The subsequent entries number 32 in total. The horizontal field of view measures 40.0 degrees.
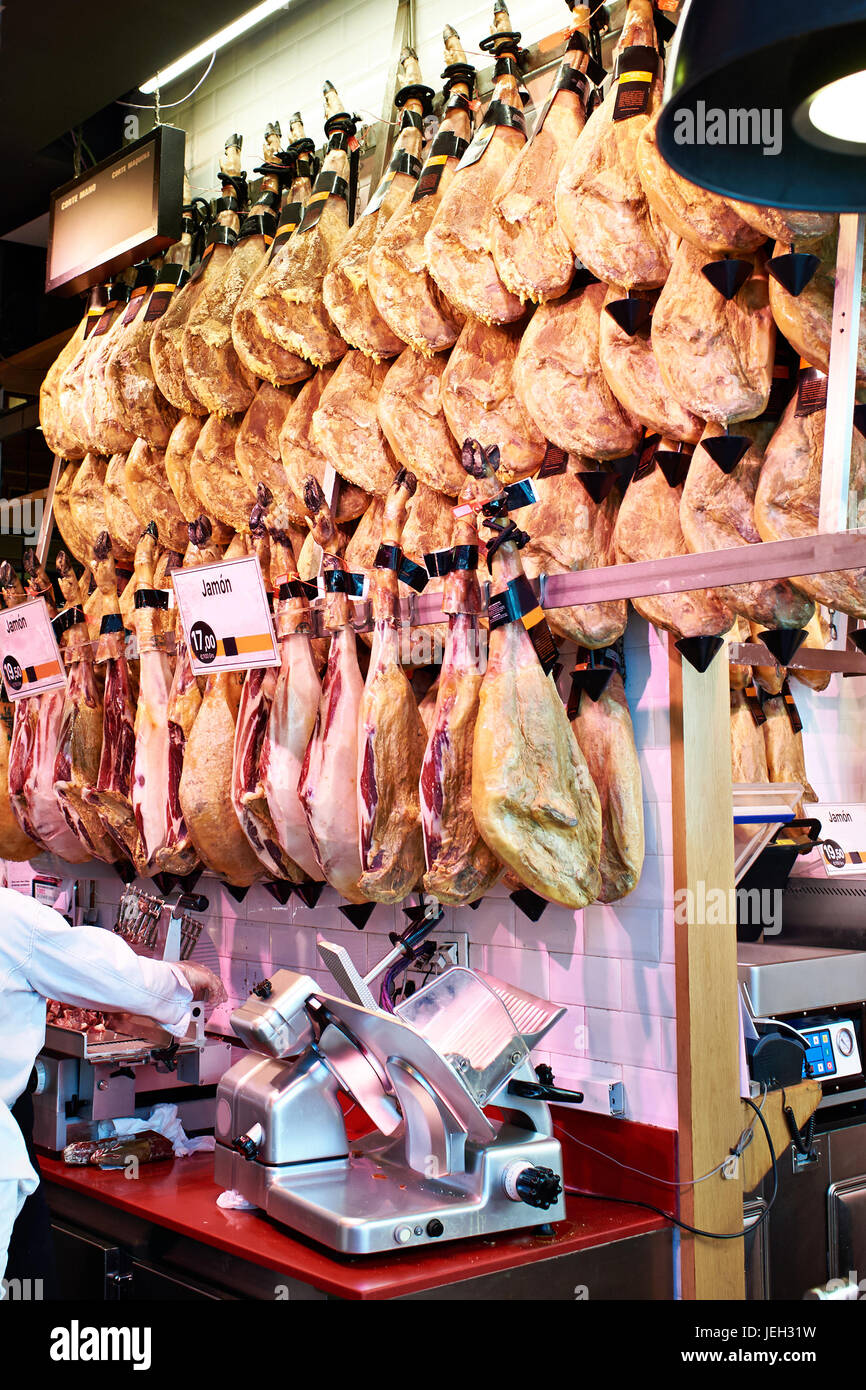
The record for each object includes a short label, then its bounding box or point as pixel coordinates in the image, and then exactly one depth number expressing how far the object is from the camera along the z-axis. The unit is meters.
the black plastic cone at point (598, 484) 3.26
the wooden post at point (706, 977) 3.22
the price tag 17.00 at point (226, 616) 3.76
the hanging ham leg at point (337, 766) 3.63
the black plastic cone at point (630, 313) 3.03
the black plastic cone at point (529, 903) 3.43
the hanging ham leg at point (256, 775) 3.94
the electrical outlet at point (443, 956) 3.82
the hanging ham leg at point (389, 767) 3.48
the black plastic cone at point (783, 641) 2.83
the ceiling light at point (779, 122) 1.55
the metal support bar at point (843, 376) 2.44
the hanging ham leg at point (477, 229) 3.46
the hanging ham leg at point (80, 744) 4.83
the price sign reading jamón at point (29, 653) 4.85
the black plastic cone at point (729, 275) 2.72
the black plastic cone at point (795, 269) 2.53
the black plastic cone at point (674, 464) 3.04
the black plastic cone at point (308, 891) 4.17
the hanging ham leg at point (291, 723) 3.82
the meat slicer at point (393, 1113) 2.88
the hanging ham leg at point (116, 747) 4.61
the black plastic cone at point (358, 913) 4.03
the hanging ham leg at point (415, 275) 3.69
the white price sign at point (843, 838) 4.48
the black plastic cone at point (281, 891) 4.31
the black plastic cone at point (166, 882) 5.14
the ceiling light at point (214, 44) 5.17
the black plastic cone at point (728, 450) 2.80
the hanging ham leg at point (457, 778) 3.28
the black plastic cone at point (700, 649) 3.02
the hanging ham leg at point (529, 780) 3.04
